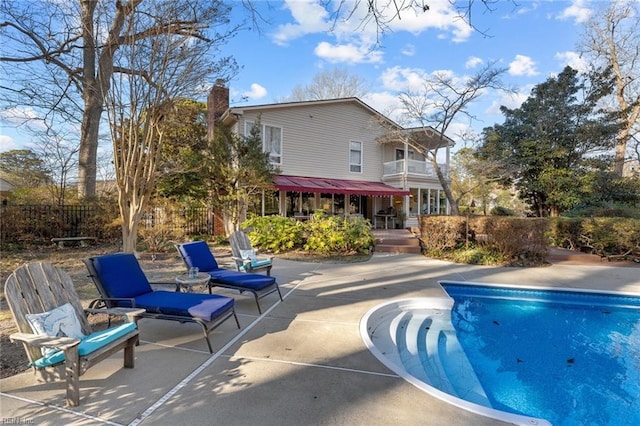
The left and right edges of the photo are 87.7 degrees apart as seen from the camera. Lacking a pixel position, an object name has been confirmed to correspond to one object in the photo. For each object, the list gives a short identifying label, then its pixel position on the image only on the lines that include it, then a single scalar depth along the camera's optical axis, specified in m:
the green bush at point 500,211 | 25.23
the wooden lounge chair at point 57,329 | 2.91
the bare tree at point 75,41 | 7.02
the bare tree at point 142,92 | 6.95
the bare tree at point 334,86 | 34.16
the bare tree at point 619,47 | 21.25
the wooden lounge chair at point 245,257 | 7.23
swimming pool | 3.83
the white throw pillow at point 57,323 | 3.16
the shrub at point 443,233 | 11.40
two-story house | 17.86
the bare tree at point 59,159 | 14.25
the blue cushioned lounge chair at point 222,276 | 5.76
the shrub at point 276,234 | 11.73
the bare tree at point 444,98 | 13.94
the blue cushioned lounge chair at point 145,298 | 4.20
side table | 5.29
